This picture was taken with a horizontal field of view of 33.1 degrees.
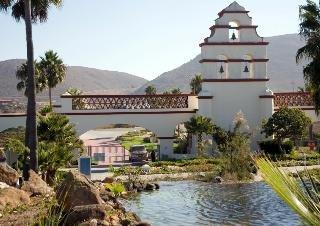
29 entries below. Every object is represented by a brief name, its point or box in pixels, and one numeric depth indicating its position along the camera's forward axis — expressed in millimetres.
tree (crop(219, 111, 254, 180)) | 23422
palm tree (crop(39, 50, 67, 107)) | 46969
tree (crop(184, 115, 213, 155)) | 33281
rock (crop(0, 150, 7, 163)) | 17328
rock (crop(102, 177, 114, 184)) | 22344
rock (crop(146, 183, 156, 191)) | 21328
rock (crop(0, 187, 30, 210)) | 12828
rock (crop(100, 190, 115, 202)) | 15945
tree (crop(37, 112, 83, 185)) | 20688
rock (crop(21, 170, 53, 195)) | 15584
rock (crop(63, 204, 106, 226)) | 10531
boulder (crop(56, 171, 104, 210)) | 11898
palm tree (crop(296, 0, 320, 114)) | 26188
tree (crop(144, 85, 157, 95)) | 77750
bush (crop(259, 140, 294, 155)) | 32594
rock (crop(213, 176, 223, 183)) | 23112
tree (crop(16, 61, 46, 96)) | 46031
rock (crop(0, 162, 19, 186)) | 16156
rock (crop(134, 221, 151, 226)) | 11243
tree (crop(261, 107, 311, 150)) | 32875
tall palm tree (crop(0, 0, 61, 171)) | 19438
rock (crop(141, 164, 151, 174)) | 27086
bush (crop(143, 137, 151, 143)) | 55706
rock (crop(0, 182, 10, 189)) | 14231
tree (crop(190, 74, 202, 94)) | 63812
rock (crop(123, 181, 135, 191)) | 21045
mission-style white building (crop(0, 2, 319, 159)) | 35188
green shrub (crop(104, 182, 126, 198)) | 19184
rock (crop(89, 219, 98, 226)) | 9789
